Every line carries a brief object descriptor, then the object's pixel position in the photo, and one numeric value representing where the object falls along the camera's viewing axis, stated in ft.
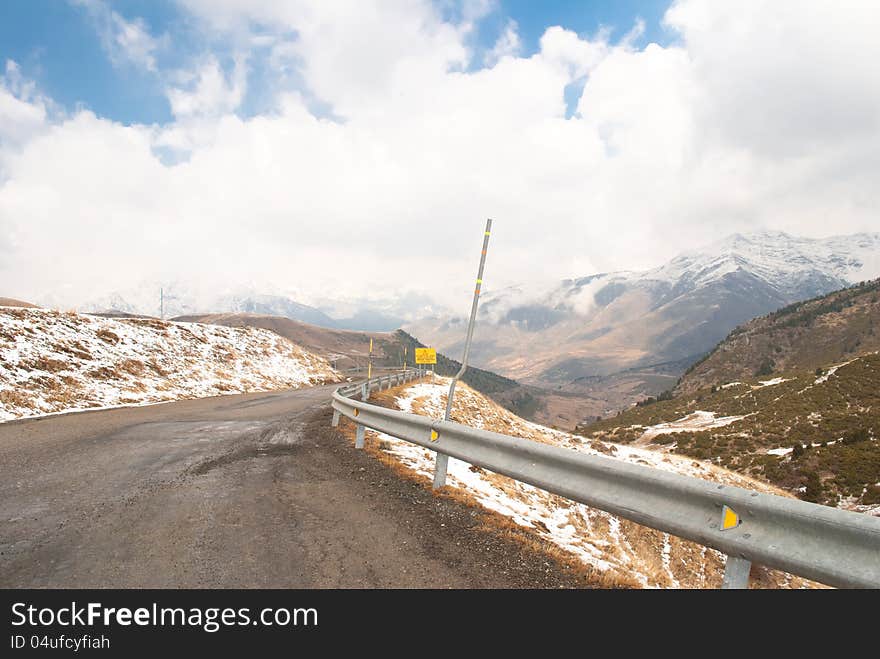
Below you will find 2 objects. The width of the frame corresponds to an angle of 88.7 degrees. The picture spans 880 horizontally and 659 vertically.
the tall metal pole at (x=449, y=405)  22.80
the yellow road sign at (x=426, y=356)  75.62
